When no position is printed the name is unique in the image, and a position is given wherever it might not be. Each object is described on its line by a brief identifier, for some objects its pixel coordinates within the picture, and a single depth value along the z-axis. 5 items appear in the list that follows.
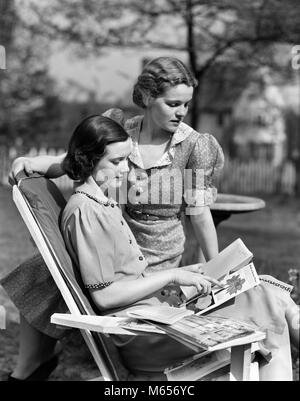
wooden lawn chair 2.64
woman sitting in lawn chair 2.61
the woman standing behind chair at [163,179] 3.12
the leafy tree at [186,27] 12.74
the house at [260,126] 21.48
